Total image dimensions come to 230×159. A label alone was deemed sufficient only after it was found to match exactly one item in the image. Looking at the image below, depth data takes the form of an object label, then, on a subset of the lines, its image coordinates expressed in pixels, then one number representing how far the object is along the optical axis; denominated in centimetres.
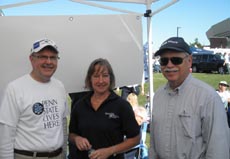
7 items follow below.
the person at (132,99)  381
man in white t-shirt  153
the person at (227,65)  1934
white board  219
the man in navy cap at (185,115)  134
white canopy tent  265
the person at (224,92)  566
